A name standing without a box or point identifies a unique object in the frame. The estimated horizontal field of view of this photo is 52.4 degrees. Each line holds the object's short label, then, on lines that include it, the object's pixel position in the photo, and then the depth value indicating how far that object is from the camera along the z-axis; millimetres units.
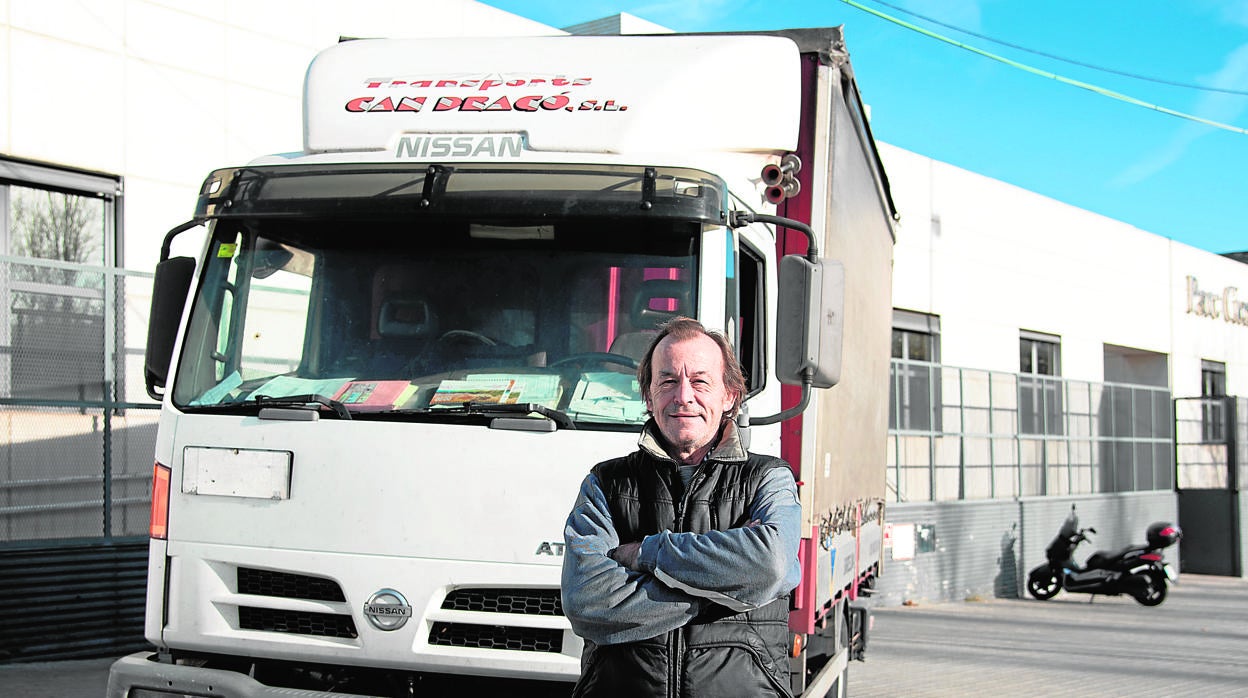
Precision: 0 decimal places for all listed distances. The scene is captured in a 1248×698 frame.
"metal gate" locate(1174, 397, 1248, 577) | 23328
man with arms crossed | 2789
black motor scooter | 17297
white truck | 4422
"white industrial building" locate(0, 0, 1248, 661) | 9008
